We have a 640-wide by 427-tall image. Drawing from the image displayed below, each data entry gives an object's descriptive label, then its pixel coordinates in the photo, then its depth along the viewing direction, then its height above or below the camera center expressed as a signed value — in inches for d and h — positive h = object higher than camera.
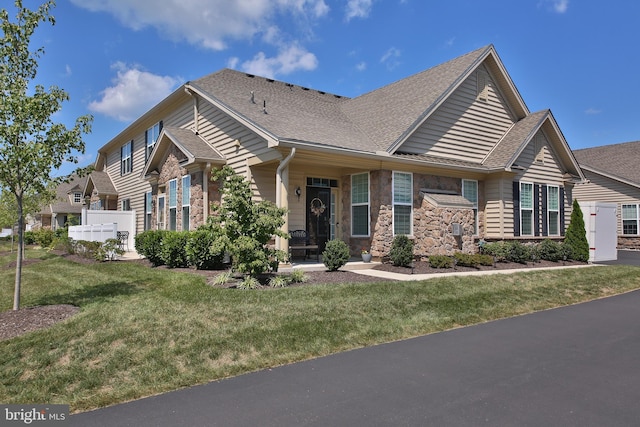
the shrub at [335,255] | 432.8 -31.1
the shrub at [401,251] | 483.2 -29.9
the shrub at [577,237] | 641.0 -18.1
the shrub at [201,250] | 439.3 -26.2
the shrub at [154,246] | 508.1 -26.4
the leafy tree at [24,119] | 275.6 +67.9
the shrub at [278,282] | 351.9 -47.3
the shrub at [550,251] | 608.4 -36.9
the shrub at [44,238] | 1014.9 -34.5
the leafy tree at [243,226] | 351.9 -1.6
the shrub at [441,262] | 493.7 -42.5
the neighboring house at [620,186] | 994.7 +94.5
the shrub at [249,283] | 339.9 -46.9
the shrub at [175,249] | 466.6 -26.9
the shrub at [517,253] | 568.1 -36.9
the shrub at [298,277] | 369.8 -44.9
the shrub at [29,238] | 1232.8 -41.6
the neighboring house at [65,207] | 1670.8 +64.7
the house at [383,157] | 513.7 +83.6
